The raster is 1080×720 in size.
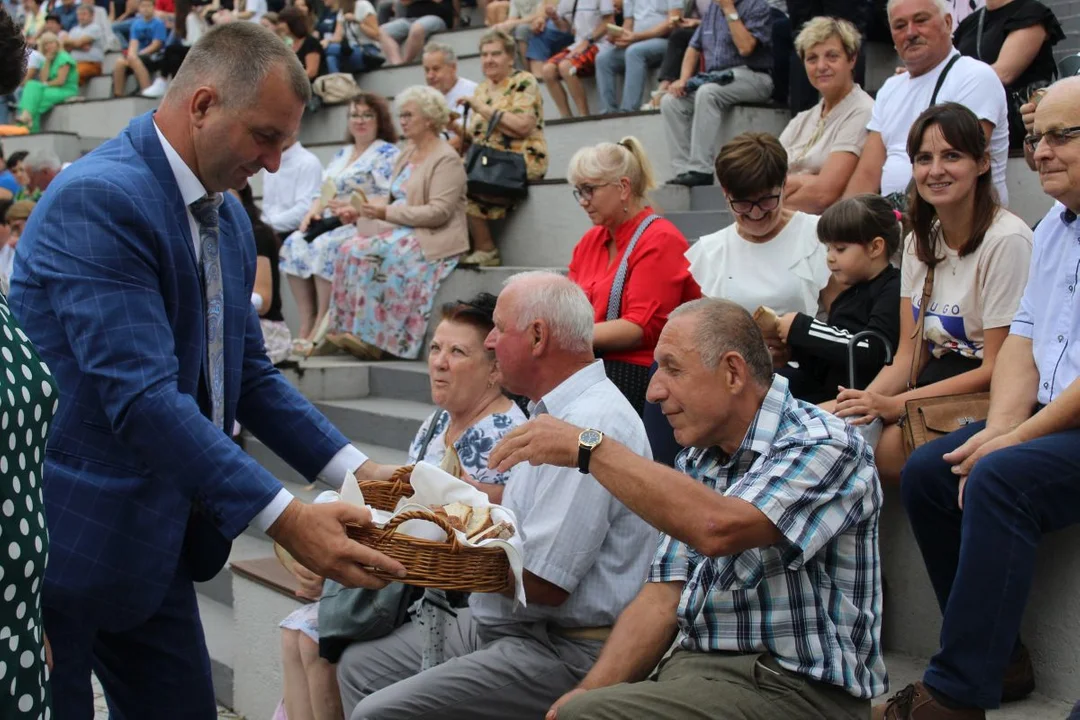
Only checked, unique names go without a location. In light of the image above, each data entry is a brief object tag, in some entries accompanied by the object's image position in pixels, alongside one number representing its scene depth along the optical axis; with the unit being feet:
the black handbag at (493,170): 24.21
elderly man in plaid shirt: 8.27
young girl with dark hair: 13.19
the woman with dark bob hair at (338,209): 25.77
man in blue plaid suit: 7.66
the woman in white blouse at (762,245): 14.64
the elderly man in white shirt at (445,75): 26.96
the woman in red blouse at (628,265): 15.25
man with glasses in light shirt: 9.63
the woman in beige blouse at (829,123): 17.89
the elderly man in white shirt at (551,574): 9.75
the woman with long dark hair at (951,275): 11.97
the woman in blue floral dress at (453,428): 12.05
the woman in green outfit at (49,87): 52.21
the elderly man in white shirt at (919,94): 16.19
